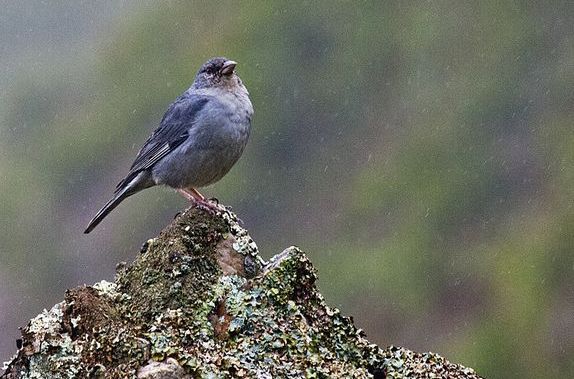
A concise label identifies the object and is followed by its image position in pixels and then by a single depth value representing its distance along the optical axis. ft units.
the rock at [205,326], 26.04
